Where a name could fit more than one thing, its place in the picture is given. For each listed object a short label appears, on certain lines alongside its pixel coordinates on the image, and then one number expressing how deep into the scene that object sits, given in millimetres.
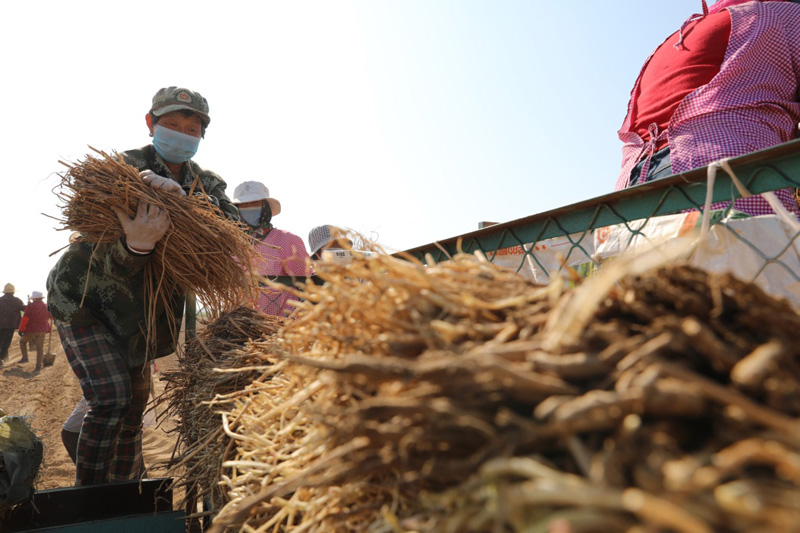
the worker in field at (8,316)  13704
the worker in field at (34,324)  13500
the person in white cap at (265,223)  4996
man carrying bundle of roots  2900
